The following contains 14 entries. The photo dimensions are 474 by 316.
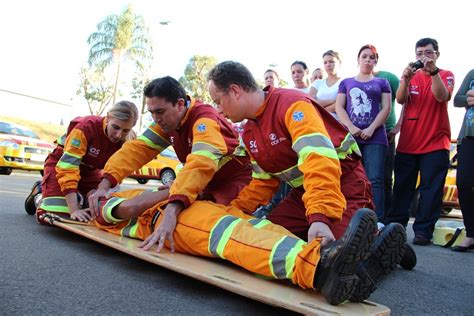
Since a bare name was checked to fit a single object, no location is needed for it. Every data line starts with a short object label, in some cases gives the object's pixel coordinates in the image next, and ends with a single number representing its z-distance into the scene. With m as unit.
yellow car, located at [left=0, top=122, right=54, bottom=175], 9.88
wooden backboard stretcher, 1.56
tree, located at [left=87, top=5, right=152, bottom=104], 28.62
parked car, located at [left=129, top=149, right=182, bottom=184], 14.24
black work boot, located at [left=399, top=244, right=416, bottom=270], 2.78
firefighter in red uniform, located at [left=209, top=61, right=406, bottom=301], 1.81
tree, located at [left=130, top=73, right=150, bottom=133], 29.63
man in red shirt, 3.99
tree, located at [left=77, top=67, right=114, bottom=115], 40.84
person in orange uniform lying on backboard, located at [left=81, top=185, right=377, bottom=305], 1.58
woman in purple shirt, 3.78
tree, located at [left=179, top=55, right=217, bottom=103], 38.53
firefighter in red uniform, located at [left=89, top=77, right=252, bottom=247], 2.42
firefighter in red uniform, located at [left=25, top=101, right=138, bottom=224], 3.41
